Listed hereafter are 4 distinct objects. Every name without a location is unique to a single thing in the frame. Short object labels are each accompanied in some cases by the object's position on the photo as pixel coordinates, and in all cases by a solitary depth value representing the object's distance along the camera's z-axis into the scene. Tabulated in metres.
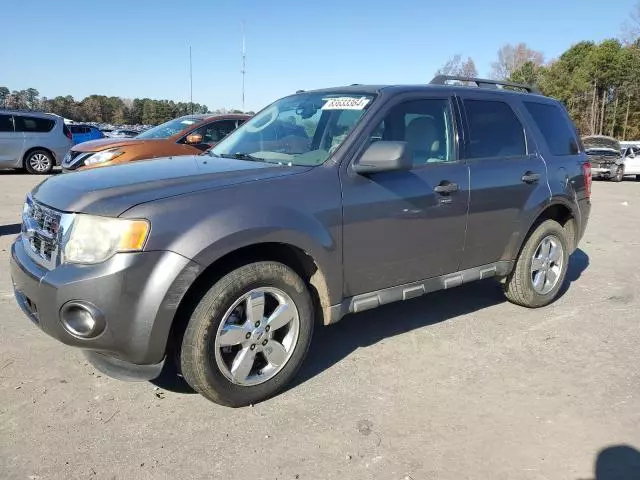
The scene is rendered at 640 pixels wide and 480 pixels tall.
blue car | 25.36
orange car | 8.66
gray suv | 2.69
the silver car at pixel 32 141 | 15.60
